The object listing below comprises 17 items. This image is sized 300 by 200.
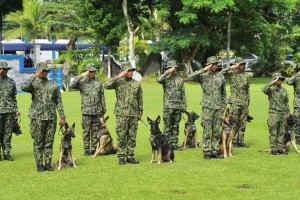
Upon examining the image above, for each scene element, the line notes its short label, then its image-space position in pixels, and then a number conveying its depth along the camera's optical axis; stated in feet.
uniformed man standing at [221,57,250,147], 50.34
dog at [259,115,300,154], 47.19
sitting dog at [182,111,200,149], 49.52
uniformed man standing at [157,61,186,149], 48.49
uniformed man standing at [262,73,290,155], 46.80
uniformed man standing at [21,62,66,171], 39.37
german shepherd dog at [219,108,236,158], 45.44
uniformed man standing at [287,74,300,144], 52.34
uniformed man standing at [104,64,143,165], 41.70
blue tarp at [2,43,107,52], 199.82
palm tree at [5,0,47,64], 175.45
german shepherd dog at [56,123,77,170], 40.55
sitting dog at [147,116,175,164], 42.16
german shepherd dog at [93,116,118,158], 46.14
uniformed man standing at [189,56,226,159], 44.14
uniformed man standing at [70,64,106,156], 47.57
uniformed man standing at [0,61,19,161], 45.03
